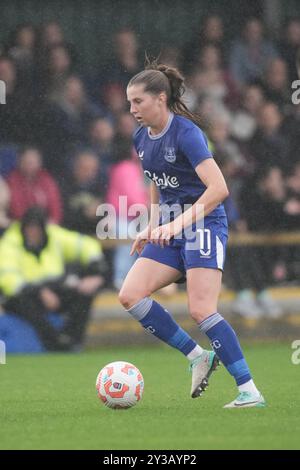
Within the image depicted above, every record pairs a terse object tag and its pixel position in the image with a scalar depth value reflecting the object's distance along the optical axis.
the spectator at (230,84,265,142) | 13.20
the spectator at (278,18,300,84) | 14.10
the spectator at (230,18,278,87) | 13.70
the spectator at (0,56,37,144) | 12.19
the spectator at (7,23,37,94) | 12.34
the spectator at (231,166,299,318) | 11.78
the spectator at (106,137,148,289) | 11.48
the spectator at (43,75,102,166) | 12.30
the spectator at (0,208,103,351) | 11.05
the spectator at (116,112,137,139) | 12.34
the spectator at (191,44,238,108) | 13.22
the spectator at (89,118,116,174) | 12.28
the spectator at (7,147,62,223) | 11.47
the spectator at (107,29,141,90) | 13.02
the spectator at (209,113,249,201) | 12.27
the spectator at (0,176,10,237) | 11.36
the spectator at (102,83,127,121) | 12.66
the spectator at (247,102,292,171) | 12.91
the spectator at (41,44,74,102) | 12.37
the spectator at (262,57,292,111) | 13.62
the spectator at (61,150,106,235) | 11.70
